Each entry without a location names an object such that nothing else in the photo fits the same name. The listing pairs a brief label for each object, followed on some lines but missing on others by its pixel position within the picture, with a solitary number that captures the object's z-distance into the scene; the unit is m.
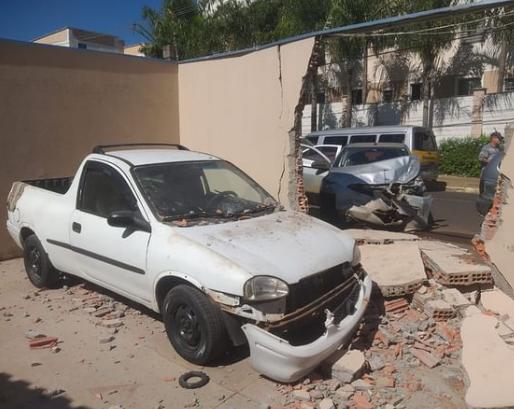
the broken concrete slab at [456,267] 5.09
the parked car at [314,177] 9.32
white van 14.44
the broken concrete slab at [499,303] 4.67
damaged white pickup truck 3.50
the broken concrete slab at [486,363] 3.29
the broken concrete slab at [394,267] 4.95
